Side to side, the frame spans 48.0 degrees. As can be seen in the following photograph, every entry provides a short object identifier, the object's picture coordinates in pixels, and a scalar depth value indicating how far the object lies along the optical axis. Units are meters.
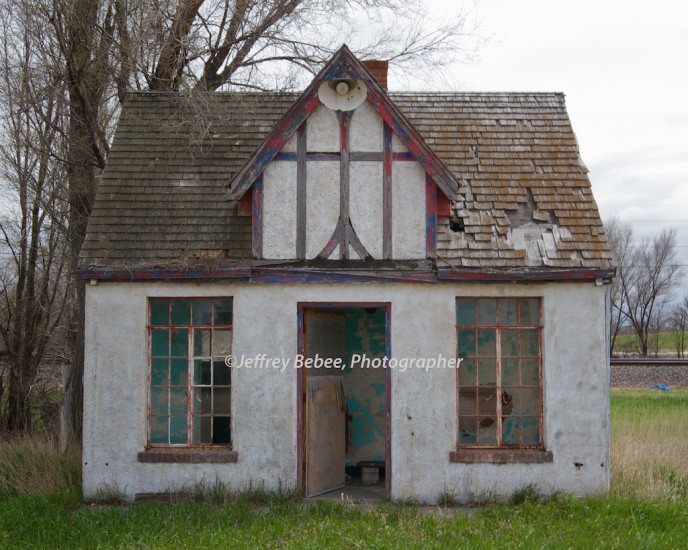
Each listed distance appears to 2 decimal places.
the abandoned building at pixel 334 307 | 10.19
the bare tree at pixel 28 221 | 14.39
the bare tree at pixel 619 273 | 48.12
